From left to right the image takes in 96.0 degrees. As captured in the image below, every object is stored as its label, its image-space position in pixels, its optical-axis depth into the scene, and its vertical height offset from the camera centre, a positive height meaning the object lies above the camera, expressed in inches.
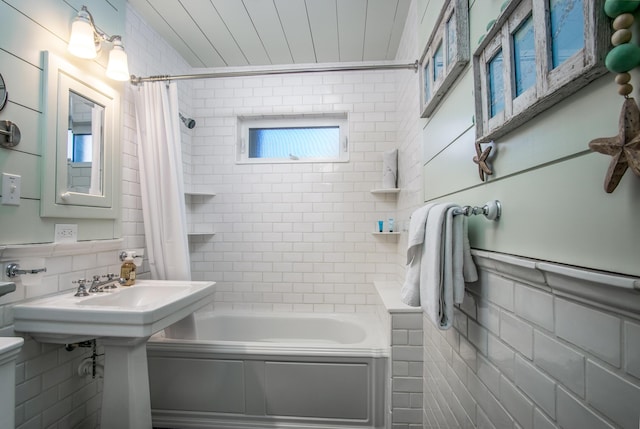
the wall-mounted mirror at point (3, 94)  47.2 +21.7
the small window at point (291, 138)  106.7 +33.0
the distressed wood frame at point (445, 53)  40.1 +27.7
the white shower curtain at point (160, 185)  77.1 +10.9
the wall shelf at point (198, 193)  101.3 +11.4
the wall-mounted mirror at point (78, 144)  55.2 +17.6
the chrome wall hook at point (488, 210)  32.4 +1.7
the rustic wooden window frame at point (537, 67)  17.9 +12.2
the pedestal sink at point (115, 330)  48.3 -17.8
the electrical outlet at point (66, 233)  56.7 -1.5
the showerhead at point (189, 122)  97.0 +35.2
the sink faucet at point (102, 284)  61.4 -12.8
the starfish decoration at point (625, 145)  15.7 +4.5
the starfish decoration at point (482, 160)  33.6 +7.8
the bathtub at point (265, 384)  72.1 -40.3
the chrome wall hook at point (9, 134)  47.3 +15.3
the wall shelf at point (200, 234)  99.4 -3.0
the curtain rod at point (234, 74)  72.5 +39.4
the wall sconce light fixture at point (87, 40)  57.7 +38.7
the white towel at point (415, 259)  41.7 -5.1
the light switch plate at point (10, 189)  47.4 +6.1
